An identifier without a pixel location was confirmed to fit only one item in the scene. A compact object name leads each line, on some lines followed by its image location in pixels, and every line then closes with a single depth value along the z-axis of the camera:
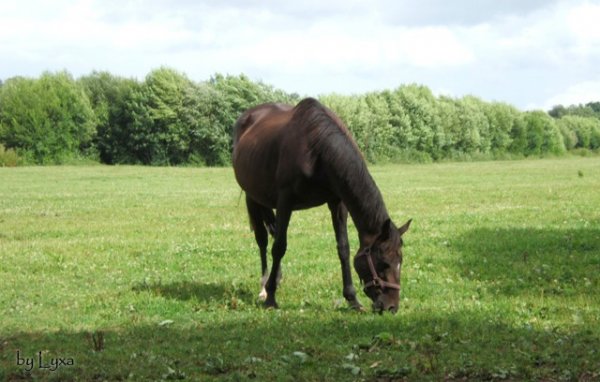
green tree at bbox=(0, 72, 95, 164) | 74.69
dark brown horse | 8.77
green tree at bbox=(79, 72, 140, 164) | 79.56
